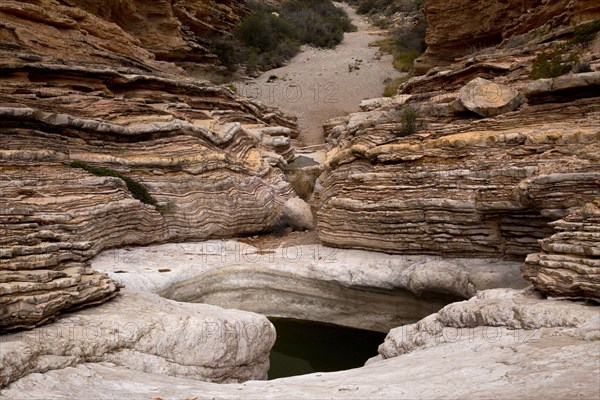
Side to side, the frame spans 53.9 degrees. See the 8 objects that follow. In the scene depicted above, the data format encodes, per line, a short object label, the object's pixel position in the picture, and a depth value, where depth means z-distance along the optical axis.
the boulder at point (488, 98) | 10.76
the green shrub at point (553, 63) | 11.35
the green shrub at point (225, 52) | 28.17
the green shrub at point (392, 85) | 25.95
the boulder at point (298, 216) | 14.54
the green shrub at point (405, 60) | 29.73
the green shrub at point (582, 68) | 10.39
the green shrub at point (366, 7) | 48.16
